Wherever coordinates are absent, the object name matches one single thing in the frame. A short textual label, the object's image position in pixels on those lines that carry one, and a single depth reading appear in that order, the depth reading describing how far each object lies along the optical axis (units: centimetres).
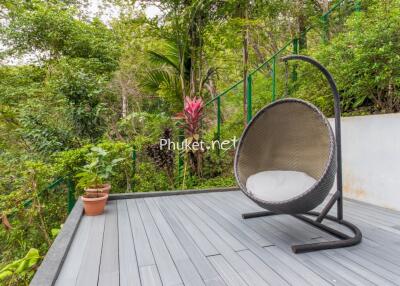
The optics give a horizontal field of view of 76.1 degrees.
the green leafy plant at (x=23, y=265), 194
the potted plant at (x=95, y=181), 259
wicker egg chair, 185
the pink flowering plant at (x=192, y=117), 394
